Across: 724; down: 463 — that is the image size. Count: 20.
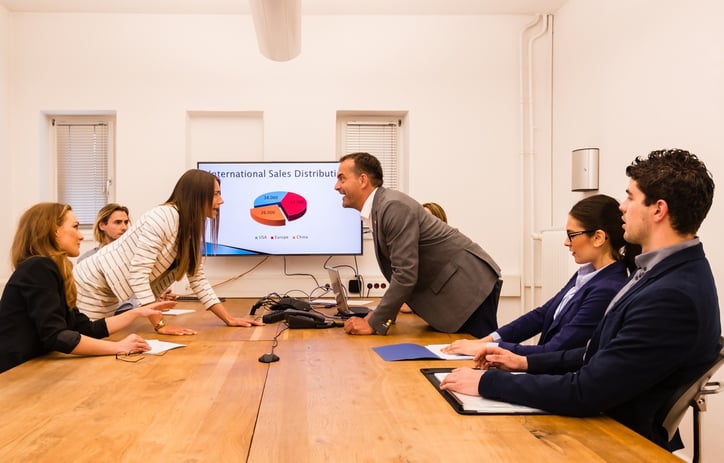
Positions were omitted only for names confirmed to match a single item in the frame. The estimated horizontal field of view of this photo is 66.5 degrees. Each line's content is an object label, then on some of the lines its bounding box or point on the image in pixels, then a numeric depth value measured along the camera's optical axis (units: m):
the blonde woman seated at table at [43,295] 1.76
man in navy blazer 1.13
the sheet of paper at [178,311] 2.92
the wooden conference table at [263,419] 1.01
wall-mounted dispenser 3.51
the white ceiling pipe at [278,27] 2.69
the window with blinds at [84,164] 4.24
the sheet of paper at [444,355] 1.76
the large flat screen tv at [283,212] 3.97
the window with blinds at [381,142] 4.33
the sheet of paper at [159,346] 1.88
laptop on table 2.67
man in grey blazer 2.25
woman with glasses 1.59
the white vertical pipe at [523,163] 4.15
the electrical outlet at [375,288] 4.11
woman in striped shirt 2.27
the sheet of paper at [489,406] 1.22
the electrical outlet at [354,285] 4.08
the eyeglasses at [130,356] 1.76
